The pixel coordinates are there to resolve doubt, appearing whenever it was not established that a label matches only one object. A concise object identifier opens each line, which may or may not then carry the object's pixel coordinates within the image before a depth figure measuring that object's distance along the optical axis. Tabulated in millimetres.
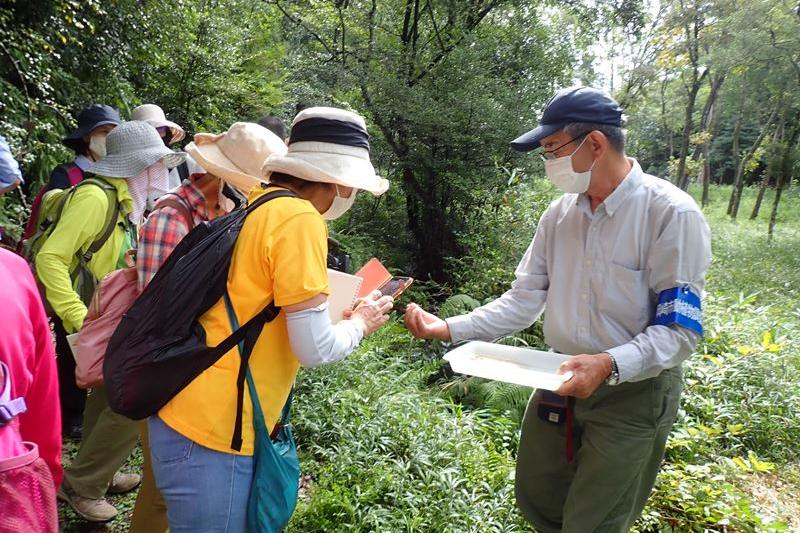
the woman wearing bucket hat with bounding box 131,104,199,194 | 4254
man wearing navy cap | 1978
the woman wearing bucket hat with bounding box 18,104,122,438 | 3531
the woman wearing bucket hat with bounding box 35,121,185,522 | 2631
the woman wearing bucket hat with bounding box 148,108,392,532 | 1566
